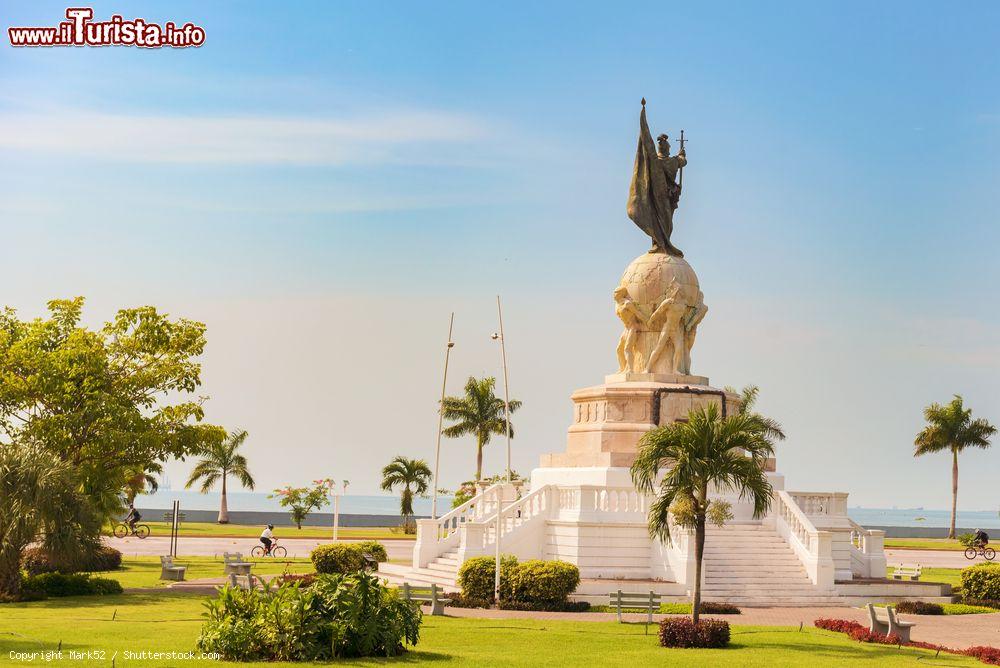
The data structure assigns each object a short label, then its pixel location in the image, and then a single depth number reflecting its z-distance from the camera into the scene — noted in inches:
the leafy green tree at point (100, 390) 1368.1
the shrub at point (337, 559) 1461.6
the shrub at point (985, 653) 905.0
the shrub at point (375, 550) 1533.0
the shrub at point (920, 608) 1240.2
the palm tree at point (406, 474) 2728.8
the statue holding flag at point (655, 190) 1741.8
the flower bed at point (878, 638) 916.5
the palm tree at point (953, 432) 3149.6
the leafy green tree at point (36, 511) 1164.5
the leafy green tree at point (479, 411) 2711.6
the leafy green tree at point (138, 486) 2319.6
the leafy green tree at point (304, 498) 2847.0
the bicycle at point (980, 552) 2202.3
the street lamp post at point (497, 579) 1202.0
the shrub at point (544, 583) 1188.5
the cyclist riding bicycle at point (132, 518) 2357.3
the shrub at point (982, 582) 1326.3
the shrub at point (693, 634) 946.7
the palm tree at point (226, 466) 3078.2
